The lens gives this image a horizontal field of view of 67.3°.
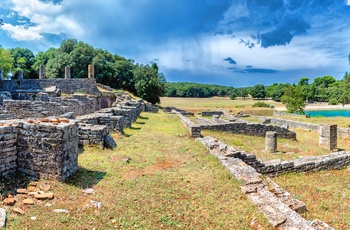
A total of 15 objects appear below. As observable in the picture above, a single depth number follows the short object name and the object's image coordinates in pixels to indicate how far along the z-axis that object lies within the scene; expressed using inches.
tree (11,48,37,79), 2442.2
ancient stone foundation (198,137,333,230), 188.9
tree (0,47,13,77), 1873.5
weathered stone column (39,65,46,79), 1546.5
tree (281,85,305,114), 2304.4
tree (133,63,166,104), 2116.1
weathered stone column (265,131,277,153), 615.5
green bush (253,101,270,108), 3493.1
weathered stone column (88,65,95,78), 1576.0
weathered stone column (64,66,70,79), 1550.2
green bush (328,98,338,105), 3774.4
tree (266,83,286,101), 4927.2
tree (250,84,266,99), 5829.7
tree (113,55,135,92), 2228.1
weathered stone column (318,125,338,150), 724.0
